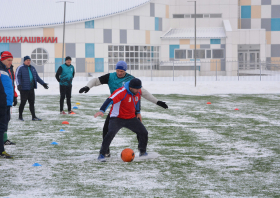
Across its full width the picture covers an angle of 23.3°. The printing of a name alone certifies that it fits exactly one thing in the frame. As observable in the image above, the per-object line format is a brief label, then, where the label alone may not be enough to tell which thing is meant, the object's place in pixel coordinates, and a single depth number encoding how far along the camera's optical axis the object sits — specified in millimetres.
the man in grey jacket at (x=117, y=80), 12064
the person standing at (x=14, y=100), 14482
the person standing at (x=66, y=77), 22671
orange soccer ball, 11806
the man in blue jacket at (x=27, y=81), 19708
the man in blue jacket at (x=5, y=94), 12081
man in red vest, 11565
